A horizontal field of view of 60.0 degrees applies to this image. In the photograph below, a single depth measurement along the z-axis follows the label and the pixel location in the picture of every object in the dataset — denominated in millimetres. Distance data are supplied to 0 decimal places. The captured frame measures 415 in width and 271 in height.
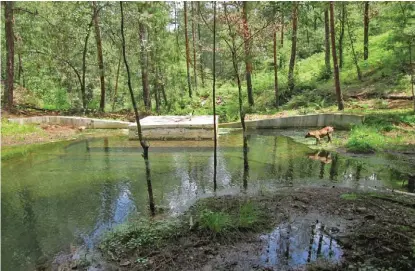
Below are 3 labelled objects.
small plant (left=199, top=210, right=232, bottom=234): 5627
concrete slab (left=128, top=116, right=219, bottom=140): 14844
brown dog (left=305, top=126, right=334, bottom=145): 12478
